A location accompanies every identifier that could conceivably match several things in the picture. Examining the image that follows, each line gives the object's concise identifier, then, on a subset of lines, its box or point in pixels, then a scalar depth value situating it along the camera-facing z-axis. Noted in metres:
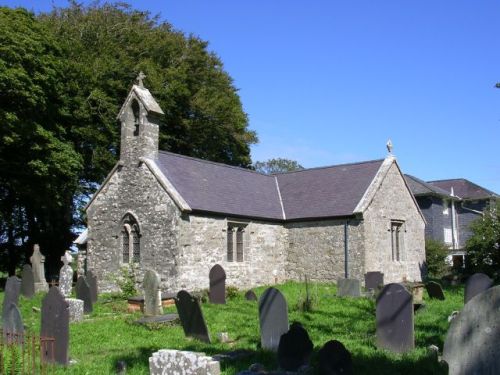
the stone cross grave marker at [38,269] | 23.70
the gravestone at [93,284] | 19.58
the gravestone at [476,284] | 13.45
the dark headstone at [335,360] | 7.37
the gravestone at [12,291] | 14.46
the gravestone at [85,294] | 16.92
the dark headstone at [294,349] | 8.51
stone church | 21.70
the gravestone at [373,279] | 20.92
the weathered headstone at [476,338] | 6.41
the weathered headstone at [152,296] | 15.55
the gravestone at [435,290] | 18.62
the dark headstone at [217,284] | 18.30
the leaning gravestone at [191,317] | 11.66
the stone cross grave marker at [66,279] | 18.36
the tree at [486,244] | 27.12
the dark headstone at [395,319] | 10.15
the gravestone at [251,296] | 19.42
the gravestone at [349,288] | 19.44
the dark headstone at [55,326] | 9.51
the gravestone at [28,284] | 21.14
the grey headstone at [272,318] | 10.77
